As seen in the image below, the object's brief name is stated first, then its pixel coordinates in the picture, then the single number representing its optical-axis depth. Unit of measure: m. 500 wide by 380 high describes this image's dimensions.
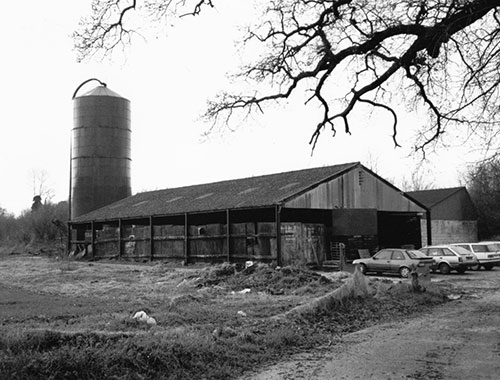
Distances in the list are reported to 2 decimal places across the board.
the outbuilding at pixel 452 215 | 52.22
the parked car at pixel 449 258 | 26.27
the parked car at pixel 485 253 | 29.34
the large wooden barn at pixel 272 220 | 28.11
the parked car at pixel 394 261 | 23.80
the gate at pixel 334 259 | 26.60
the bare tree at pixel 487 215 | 50.75
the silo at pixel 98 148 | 44.62
